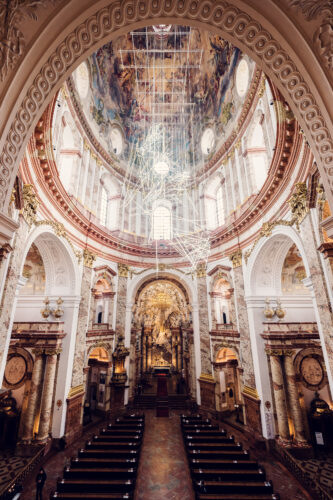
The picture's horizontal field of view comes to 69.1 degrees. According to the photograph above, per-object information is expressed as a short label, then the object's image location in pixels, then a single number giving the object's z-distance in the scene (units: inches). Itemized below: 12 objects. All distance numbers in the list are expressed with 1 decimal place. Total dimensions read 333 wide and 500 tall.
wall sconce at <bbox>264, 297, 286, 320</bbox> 527.5
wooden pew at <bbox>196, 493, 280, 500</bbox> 290.8
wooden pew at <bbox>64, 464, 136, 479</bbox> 337.4
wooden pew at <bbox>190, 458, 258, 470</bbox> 358.0
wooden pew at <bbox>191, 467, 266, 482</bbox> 333.4
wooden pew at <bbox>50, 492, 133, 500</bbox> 289.1
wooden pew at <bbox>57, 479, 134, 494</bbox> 312.7
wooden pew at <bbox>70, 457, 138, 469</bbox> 363.3
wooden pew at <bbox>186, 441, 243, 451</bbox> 413.0
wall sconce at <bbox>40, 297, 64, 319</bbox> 525.7
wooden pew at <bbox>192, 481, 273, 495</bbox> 308.7
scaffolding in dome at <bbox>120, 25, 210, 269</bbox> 701.3
